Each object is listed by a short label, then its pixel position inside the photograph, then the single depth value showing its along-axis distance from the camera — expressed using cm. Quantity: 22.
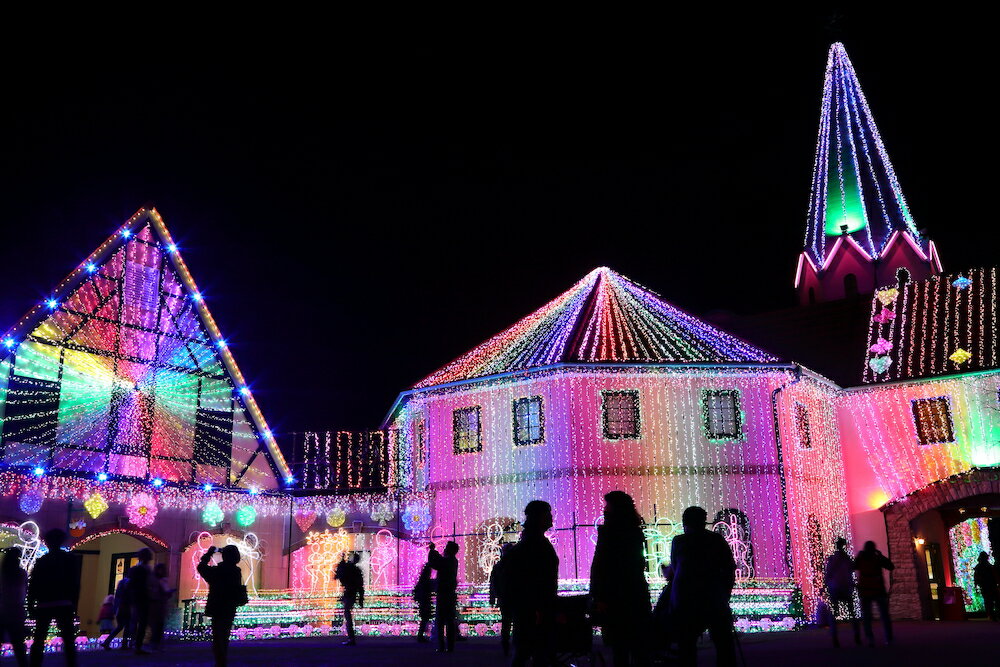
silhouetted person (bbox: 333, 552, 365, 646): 1805
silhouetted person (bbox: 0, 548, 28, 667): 1080
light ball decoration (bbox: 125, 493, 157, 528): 2333
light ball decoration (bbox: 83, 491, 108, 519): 2212
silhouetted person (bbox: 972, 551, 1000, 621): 2302
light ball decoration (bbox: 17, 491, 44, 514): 2080
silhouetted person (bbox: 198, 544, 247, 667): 1116
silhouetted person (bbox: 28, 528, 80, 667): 1050
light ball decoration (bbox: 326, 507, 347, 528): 2767
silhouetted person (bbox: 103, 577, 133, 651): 1816
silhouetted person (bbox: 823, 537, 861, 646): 1566
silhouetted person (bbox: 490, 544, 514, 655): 900
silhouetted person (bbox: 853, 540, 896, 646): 1471
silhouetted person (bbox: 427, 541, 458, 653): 1562
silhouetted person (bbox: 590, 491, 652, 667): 798
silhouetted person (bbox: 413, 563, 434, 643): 1767
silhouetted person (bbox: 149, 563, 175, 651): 1725
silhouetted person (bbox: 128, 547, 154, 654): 1673
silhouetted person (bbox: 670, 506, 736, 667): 842
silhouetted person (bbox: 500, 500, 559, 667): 807
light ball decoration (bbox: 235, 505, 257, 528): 2643
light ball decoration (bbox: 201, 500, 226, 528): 2538
